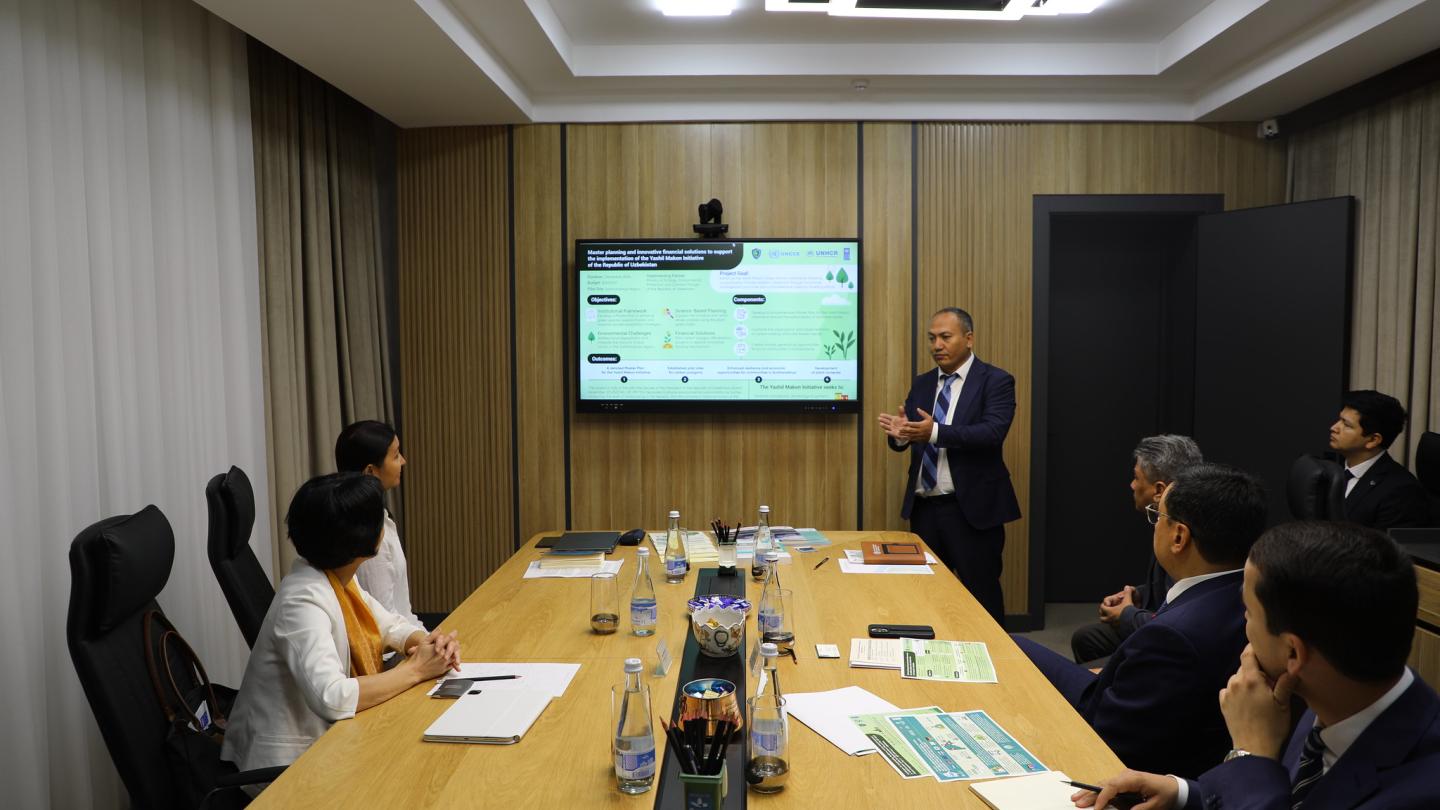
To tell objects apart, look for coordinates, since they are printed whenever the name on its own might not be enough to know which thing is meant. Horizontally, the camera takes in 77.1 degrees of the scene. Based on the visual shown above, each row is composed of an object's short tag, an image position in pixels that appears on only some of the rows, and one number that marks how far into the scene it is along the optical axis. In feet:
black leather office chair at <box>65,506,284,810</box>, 6.09
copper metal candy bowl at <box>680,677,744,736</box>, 5.24
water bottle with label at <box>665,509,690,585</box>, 9.75
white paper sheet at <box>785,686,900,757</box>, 5.81
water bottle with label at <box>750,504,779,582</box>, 9.70
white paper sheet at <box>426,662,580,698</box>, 6.77
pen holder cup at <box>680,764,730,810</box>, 4.71
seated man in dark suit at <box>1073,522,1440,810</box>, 3.98
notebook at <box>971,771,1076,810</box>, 5.01
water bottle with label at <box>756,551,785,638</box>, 7.70
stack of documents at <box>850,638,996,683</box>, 6.99
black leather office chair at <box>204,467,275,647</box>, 8.00
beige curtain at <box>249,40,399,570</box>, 12.60
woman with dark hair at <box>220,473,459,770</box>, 6.38
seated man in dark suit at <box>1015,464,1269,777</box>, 5.97
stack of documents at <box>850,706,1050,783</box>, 5.44
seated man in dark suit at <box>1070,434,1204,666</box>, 8.37
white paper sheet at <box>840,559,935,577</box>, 10.24
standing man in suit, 12.93
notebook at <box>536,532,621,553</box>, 11.20
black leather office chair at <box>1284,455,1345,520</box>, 10.71
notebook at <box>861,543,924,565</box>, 10.56
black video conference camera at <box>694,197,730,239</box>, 15.24
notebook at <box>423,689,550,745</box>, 5.91
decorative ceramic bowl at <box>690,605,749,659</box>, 7.20
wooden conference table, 5.21
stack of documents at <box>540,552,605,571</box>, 10.58
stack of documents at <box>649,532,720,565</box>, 10.81
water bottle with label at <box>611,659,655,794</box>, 5.14
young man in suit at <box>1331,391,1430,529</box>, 11.51
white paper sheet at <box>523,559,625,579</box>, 10.14
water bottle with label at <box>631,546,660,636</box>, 8.03
